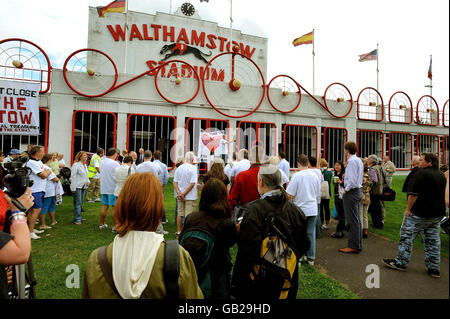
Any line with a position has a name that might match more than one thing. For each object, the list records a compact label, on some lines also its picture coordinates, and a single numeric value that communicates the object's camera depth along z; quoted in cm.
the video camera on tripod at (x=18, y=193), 176
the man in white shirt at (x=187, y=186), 535
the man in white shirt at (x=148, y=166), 598
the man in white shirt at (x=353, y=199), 452
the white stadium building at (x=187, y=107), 1177
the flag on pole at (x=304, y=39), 1588
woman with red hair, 137
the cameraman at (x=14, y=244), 147
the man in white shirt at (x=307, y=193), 407
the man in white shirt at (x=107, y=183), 589
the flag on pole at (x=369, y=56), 1616
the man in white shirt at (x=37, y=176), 516
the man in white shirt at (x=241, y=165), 586
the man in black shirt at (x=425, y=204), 255
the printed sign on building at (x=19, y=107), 923
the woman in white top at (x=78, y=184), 629
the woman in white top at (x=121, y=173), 569
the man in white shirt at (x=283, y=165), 682
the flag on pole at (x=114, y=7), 1277
